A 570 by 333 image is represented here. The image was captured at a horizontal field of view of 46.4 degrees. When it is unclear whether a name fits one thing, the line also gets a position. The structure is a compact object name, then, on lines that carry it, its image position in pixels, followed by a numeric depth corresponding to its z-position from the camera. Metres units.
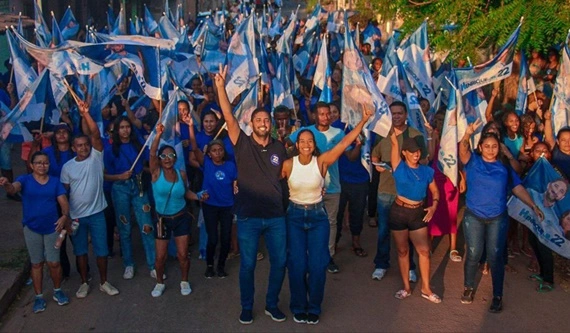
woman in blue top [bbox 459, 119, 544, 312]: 5.98
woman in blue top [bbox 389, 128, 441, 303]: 6.14
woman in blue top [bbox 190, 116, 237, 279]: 6.90
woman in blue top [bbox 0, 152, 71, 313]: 6.02
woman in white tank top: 5.66
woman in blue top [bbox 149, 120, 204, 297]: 6.49
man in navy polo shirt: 5.53
